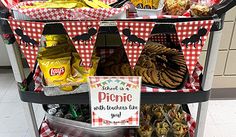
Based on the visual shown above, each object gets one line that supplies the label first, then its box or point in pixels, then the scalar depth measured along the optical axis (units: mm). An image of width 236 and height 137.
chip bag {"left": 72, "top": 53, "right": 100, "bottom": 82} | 905
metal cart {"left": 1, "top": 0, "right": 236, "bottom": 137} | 851
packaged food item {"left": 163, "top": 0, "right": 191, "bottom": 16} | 817
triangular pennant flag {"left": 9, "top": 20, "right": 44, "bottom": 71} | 741
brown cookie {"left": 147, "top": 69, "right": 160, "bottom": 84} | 976
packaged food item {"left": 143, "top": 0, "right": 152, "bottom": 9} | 802
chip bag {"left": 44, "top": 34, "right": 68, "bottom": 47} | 1046
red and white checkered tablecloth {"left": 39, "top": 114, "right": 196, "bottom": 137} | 1170
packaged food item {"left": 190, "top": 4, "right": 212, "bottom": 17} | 768
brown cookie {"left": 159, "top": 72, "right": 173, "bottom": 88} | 961
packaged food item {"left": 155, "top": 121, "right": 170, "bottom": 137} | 1167
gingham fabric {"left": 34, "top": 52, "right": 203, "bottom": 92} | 939
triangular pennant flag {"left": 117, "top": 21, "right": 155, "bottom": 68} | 739
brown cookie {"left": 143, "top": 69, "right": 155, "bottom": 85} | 971
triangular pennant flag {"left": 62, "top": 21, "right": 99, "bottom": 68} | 742
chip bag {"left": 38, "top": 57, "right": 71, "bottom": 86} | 871
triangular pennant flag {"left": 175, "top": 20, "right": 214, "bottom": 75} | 748
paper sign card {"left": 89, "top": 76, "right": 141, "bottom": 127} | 884
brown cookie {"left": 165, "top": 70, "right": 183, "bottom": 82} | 978
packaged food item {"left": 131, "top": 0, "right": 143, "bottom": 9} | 807
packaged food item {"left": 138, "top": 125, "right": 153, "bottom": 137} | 1165
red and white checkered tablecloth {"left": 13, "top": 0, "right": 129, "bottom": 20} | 748
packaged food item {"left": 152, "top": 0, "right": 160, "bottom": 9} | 804
